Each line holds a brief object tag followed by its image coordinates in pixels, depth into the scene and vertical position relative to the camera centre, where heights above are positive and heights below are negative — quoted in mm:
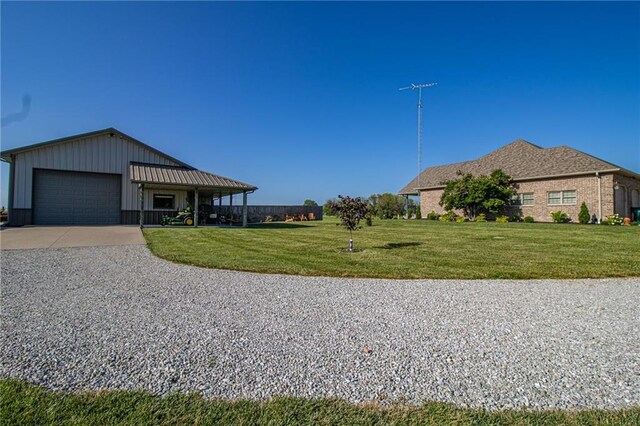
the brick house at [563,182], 18766 +2414
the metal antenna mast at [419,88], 30436 +12776
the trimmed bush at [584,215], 18797 +290
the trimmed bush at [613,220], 18172 -8
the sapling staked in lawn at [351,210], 9562 +289
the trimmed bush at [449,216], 25562 +297
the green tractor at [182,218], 19172 +84
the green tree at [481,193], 22688 +1969
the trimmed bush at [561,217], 19906 +176
